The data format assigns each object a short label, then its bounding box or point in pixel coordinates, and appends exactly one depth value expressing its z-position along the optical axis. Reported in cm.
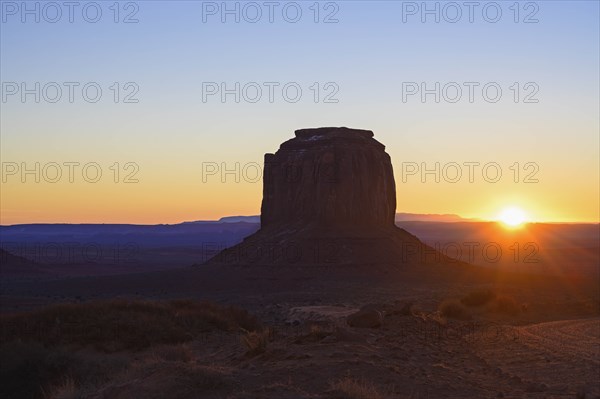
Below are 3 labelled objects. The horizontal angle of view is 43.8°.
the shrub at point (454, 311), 3166
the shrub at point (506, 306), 3562
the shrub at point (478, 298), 3812
